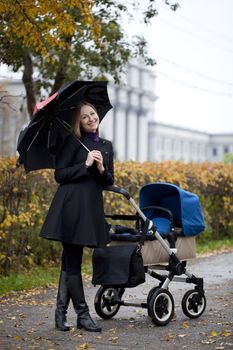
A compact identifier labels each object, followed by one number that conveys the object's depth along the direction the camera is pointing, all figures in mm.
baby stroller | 13509
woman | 12564
